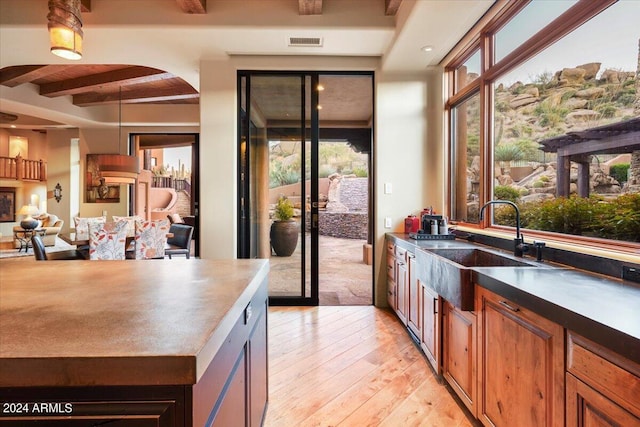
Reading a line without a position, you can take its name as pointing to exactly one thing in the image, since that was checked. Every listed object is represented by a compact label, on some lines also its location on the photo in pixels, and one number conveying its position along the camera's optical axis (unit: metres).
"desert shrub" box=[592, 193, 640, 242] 1.61
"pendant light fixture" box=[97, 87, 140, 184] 5.04
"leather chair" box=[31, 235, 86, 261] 3.51
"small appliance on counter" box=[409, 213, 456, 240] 3.13
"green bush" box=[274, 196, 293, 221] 4.17
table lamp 7.13
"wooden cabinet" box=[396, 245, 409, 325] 3.02
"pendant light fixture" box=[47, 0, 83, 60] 2.13
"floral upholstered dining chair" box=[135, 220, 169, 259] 4.48
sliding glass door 3.97
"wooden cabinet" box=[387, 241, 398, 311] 3.48
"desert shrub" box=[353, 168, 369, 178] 13.79
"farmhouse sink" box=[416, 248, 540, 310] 1.76
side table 7.07
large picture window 1.67
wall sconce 7.83
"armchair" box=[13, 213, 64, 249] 7.07
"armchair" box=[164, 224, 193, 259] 5.41
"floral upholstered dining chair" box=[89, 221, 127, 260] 3.96
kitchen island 0.65
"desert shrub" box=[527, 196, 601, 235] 1.88
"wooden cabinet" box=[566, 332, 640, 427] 0.89
